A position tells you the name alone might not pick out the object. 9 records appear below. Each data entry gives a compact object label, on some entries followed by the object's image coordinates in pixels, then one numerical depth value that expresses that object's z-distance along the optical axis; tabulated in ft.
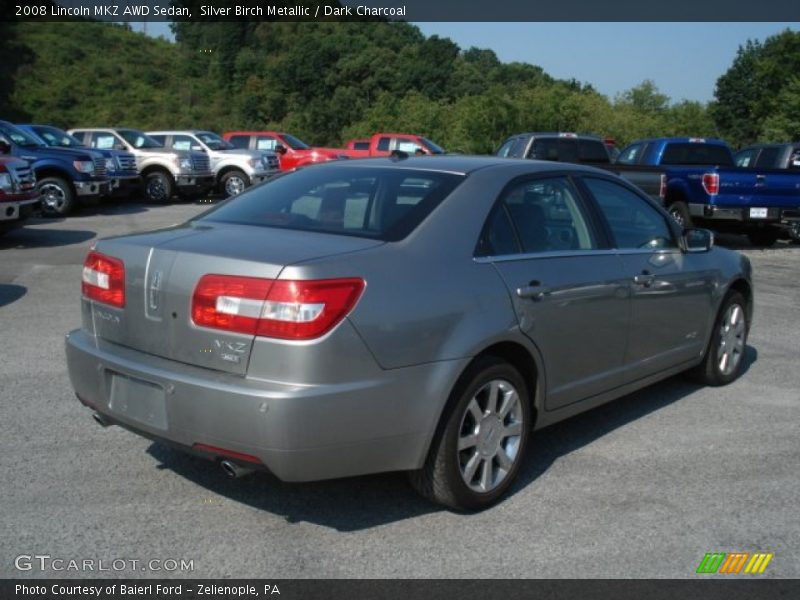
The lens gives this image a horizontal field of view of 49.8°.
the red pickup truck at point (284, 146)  87.56
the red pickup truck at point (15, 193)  40.01
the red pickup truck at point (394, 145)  86.70
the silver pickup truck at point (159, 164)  71.31
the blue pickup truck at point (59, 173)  55.47
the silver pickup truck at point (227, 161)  75.77
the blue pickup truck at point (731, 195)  44.83
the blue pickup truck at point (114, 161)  61.62
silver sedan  11.03
